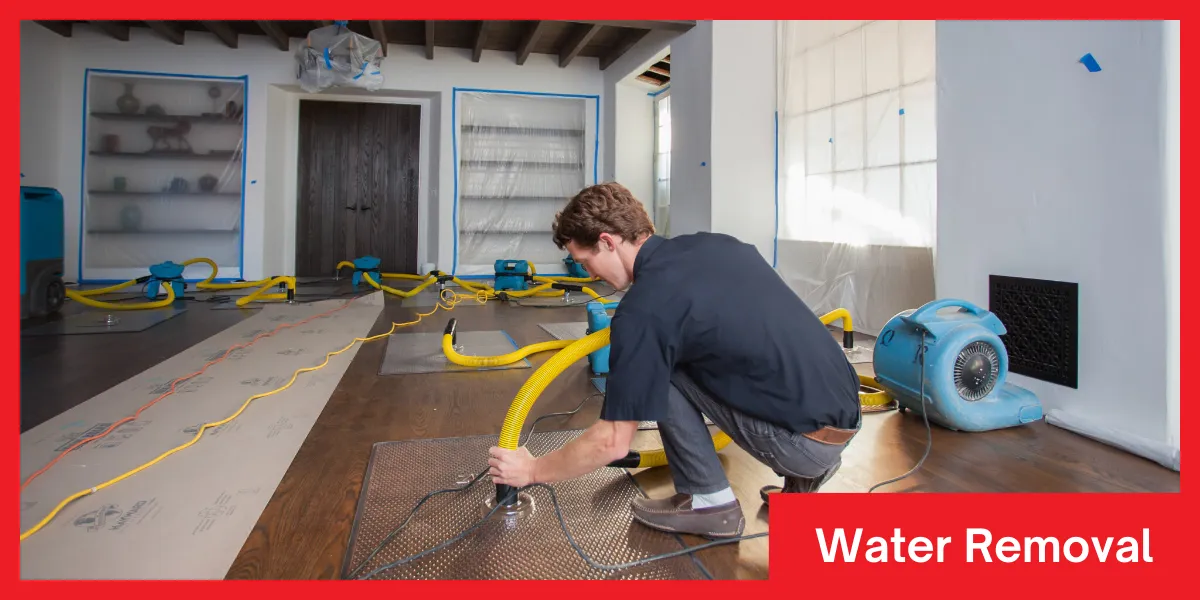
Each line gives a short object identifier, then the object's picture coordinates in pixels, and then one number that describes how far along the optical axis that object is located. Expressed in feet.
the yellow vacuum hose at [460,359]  10.02
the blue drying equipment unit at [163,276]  17.19
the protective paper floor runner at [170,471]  4.45
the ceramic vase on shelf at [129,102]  23.24
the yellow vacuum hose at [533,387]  4.70
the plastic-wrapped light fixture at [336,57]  20.98
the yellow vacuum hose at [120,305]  15.48
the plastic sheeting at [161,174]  23.18
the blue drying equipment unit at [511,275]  20.52
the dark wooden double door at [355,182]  26.89
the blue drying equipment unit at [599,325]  9.50
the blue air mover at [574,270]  25.26
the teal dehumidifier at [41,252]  13.62
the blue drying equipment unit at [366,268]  21.24
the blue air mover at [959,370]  7.04
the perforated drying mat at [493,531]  4.30
